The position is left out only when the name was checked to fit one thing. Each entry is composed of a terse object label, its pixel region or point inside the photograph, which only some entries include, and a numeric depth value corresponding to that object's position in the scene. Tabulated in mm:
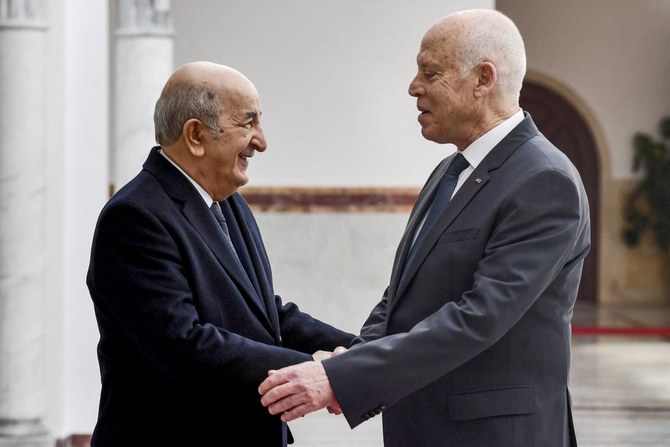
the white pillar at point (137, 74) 9103
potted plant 21272
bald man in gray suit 4111
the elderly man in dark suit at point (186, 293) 4123
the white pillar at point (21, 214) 8514
